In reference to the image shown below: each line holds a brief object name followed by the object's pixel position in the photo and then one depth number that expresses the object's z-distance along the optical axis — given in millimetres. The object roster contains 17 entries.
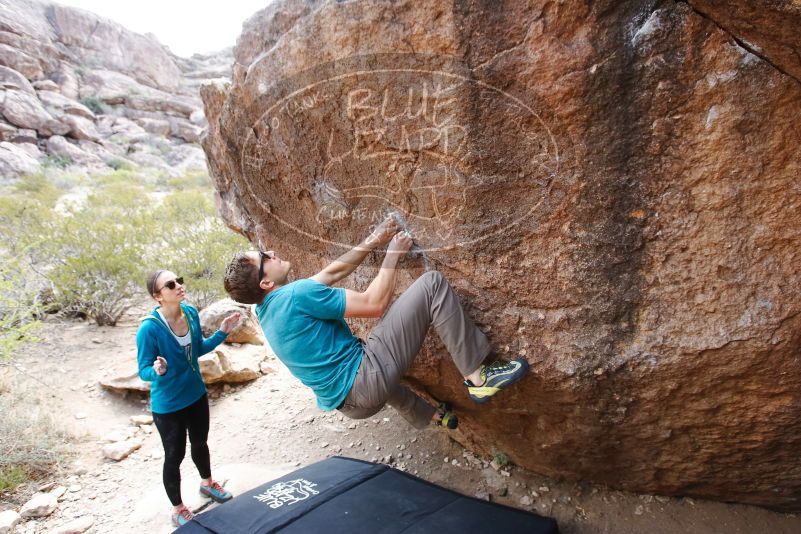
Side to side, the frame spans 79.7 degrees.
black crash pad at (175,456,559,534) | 2203
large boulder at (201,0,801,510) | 1532
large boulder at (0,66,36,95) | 17203
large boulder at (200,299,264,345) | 4961
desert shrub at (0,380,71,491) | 3246
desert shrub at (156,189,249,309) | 6156
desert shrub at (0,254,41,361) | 4148
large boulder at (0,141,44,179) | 12844
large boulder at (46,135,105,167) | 16000
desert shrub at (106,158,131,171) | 16312
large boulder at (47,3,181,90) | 23406
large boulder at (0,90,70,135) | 16062
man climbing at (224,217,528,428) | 1978
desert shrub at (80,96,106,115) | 20500
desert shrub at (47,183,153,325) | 5645
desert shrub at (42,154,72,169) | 15031
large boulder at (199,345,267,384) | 4281
